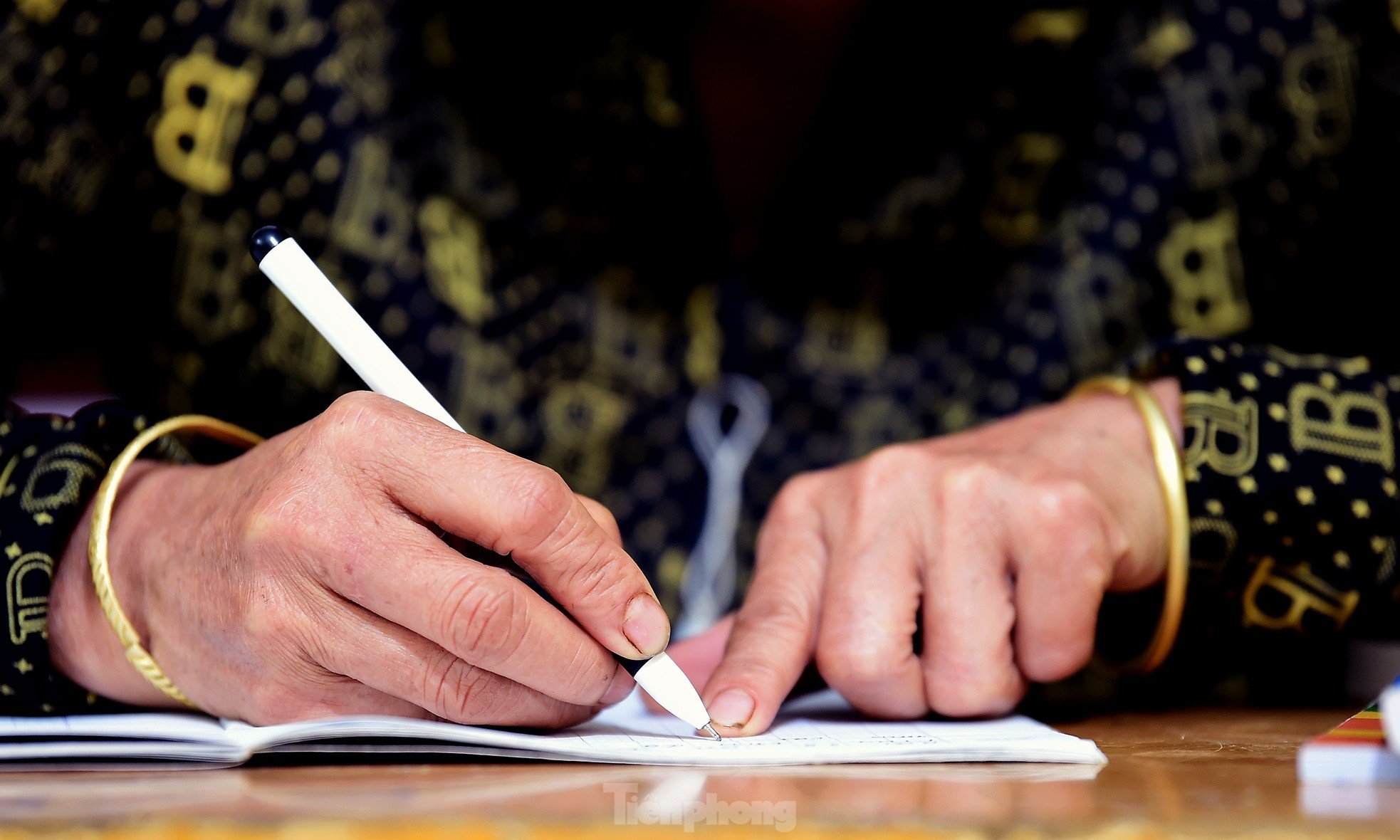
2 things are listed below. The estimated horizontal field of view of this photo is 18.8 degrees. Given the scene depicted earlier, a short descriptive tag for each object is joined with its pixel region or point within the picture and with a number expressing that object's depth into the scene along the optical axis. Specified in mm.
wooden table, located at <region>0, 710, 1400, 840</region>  867
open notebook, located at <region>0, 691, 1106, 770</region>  931
